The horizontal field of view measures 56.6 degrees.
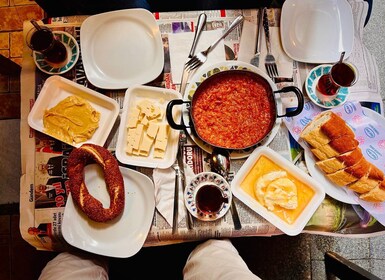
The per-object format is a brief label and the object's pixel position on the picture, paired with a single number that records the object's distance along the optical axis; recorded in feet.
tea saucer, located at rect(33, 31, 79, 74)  4.31
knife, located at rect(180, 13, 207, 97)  4.34
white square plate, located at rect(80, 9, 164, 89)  4.32
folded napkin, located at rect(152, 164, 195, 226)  4.04
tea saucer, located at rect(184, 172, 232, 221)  3.98
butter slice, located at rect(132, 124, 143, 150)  4.08
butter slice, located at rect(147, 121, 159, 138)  4.09
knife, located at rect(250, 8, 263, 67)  4.40
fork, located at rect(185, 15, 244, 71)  4.36
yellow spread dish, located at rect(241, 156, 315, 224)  3.99
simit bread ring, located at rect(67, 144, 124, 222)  3.85
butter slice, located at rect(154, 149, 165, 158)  4.11
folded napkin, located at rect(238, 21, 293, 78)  4.41
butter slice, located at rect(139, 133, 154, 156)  4.09
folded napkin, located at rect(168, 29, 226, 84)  4.40
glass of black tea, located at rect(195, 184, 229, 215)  3.97
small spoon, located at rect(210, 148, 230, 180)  4.07
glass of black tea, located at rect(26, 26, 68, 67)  4.16
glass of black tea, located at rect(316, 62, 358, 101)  4.15
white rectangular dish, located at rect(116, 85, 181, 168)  4.09
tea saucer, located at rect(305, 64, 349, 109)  4.31
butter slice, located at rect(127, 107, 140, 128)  4.13
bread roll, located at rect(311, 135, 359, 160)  4.00
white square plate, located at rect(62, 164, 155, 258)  3.92
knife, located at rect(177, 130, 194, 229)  4.04
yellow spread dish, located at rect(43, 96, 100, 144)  4.12
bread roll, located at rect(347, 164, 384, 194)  3.99
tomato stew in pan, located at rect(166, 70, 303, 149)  4.07
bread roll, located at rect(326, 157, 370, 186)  3.97
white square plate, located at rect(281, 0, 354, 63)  4.41
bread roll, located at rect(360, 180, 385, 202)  4.00
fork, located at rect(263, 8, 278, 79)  4.40
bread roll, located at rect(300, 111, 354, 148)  4.02
